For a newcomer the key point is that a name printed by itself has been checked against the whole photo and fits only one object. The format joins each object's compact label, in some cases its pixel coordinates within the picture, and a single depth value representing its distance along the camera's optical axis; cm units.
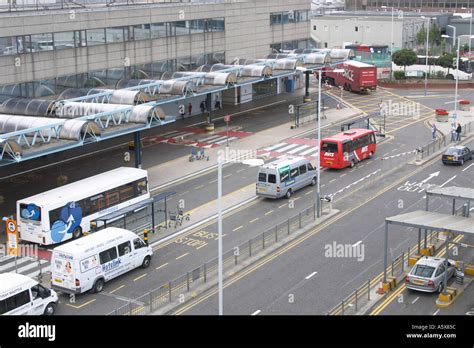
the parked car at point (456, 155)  4900
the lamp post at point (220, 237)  2150
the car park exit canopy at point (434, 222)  2730
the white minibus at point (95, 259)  2788
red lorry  7781
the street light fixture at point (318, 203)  3796
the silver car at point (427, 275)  2752
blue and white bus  3338
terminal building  4731
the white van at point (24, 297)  2494
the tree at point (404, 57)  8956
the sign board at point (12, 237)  3002
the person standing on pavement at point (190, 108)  6588
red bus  4744
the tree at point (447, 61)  8912
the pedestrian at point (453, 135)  5634
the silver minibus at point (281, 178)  4088
